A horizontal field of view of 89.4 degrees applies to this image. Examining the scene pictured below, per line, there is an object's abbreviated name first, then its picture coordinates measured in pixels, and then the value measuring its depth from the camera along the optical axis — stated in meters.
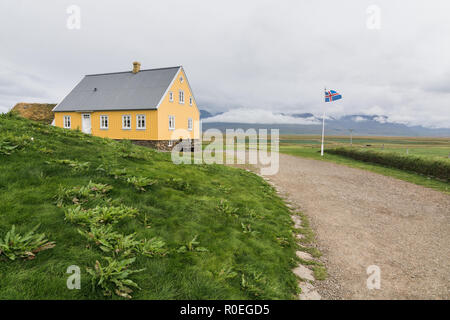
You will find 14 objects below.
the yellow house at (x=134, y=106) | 28.16
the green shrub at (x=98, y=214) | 4.44
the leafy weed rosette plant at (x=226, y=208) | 6.99
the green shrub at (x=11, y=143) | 6.64
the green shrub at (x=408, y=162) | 15.52
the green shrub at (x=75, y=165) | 6.82
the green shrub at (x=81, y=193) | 5.15
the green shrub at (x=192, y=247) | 4.51
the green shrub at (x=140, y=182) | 6.69
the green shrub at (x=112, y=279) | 3.19
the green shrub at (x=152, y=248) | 4.09
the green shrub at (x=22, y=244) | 3.32
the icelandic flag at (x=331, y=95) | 27.50
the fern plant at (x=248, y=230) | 6.08
